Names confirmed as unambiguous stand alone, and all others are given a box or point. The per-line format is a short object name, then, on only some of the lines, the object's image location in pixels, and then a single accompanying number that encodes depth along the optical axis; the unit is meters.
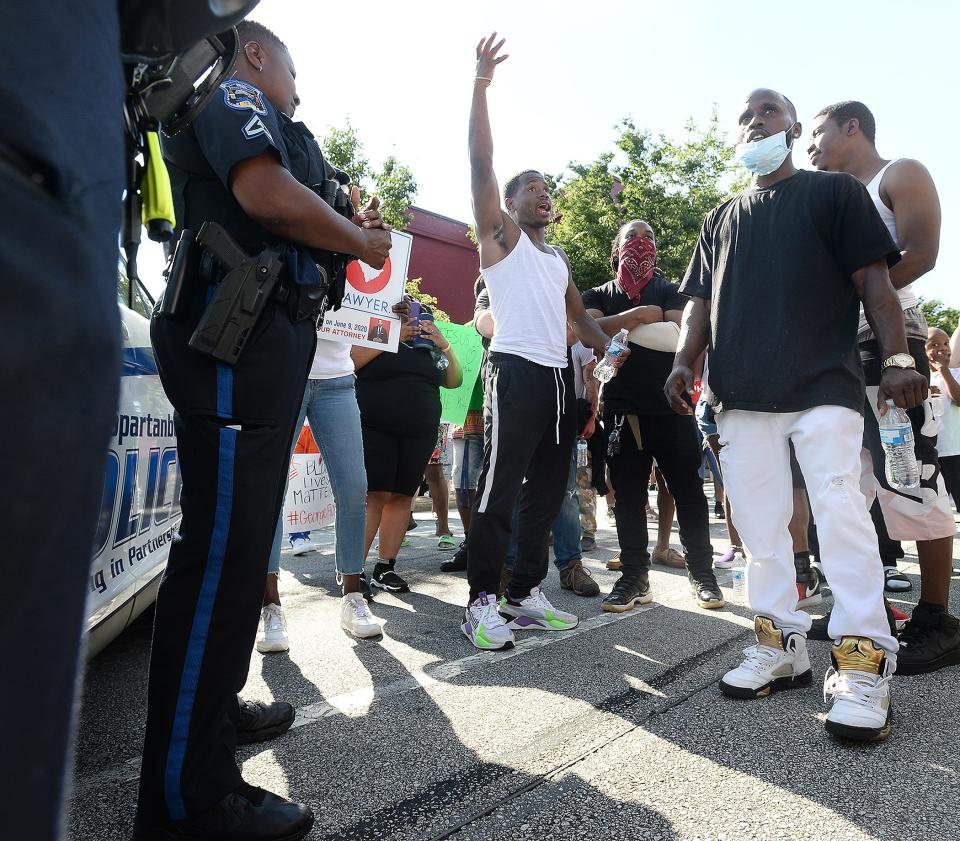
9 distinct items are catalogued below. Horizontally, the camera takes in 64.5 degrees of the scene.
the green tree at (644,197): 22.20
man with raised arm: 3.41
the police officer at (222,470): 1.66
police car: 2.17
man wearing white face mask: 2.51
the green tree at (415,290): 22.51
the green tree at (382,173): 21.06
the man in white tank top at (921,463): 2.97
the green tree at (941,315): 39.38
